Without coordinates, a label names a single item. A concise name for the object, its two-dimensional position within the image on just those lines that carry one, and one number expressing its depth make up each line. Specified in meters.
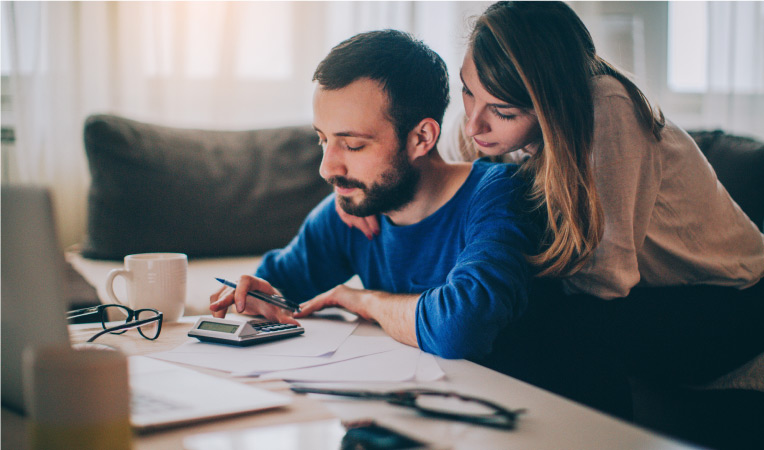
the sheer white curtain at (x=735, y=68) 3.06
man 0.92
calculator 0.86
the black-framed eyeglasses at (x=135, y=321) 0.91
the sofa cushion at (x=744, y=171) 1.65
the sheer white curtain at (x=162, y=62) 2.26
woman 1.04
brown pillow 2.04
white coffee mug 1.01
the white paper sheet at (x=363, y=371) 0.71
